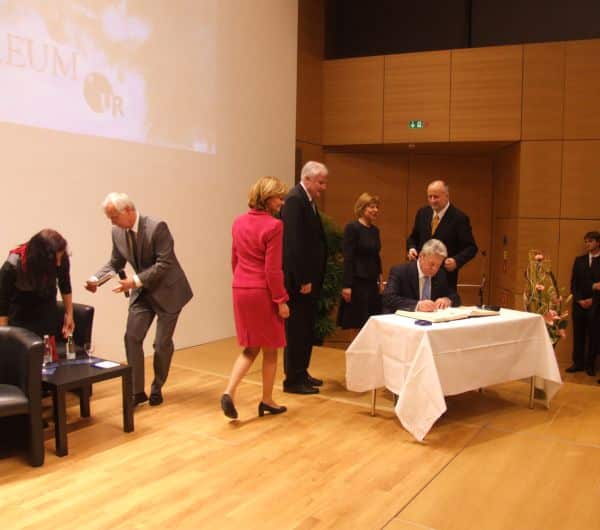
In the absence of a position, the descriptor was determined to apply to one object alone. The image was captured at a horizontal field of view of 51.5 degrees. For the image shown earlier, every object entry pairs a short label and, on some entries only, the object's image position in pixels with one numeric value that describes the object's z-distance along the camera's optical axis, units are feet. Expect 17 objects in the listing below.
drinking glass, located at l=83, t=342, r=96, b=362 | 12.22
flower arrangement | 14.39
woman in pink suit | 11.71
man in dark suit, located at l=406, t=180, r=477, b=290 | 15.21
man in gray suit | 12.64
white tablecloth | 11.10
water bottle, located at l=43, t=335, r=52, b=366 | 11.68
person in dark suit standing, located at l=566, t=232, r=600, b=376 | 20.22
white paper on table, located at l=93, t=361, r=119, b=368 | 11.48
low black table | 10.35
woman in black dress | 15.44
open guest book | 11.95
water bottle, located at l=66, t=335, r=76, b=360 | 12.01
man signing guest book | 13.07
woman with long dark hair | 11.53
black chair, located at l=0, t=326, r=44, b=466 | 9.72
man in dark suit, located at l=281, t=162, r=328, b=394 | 13.41
